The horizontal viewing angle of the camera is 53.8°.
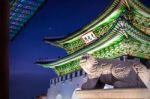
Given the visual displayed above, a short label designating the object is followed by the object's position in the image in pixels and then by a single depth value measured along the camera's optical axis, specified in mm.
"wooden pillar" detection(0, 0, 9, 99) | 950
